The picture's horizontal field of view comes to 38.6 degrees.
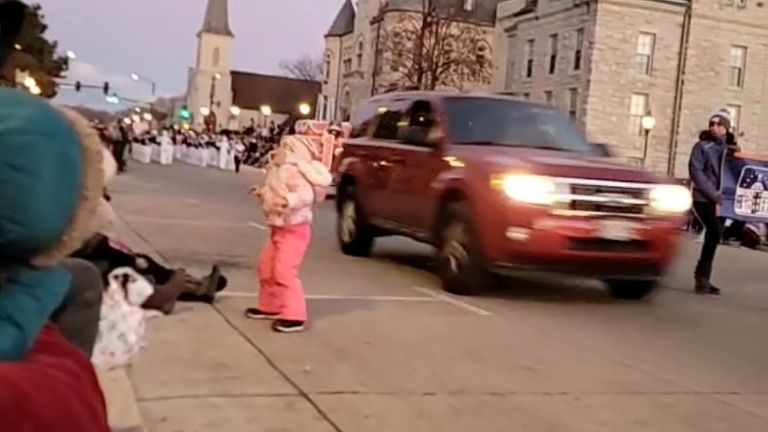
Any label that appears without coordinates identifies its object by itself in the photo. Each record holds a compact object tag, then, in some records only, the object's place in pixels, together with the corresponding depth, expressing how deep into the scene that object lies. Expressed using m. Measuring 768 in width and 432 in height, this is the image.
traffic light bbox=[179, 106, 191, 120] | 108.66
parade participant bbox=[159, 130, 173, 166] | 58.59
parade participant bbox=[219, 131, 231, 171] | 57.09
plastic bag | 3.53
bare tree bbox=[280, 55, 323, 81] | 140.62
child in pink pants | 7.35
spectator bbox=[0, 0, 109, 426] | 1.61
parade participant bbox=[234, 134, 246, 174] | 53.77
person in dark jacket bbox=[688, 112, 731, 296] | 11.39
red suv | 9.27
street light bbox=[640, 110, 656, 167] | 43.81
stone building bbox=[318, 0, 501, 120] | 62.75
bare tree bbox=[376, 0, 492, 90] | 44.16
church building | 142.75
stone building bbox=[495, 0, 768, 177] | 48.25
